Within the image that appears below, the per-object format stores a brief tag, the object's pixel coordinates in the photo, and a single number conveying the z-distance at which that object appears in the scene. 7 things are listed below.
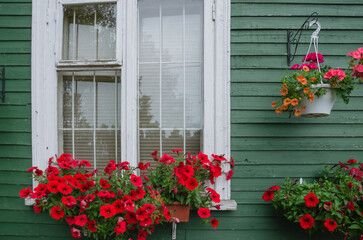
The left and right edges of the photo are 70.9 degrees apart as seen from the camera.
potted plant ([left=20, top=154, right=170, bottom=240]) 1.64
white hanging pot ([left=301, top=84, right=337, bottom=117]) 1.73
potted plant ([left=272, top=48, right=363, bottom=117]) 1.71
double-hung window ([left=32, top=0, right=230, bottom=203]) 2.05
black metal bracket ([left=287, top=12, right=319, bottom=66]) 2.01
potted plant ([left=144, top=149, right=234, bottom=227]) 1.74
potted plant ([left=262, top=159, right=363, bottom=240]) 1.66
